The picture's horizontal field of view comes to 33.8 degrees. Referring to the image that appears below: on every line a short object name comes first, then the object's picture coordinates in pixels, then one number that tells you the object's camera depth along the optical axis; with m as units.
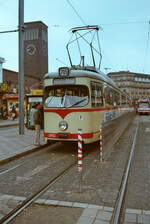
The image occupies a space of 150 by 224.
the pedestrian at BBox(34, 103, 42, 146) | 10.46
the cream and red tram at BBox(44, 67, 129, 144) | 8.70
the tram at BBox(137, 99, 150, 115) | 43.81
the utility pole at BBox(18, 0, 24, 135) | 13.55
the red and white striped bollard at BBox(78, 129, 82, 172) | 5.27
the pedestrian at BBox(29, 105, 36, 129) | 14.70
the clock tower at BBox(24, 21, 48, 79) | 85.25
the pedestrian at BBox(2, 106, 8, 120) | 29.03
